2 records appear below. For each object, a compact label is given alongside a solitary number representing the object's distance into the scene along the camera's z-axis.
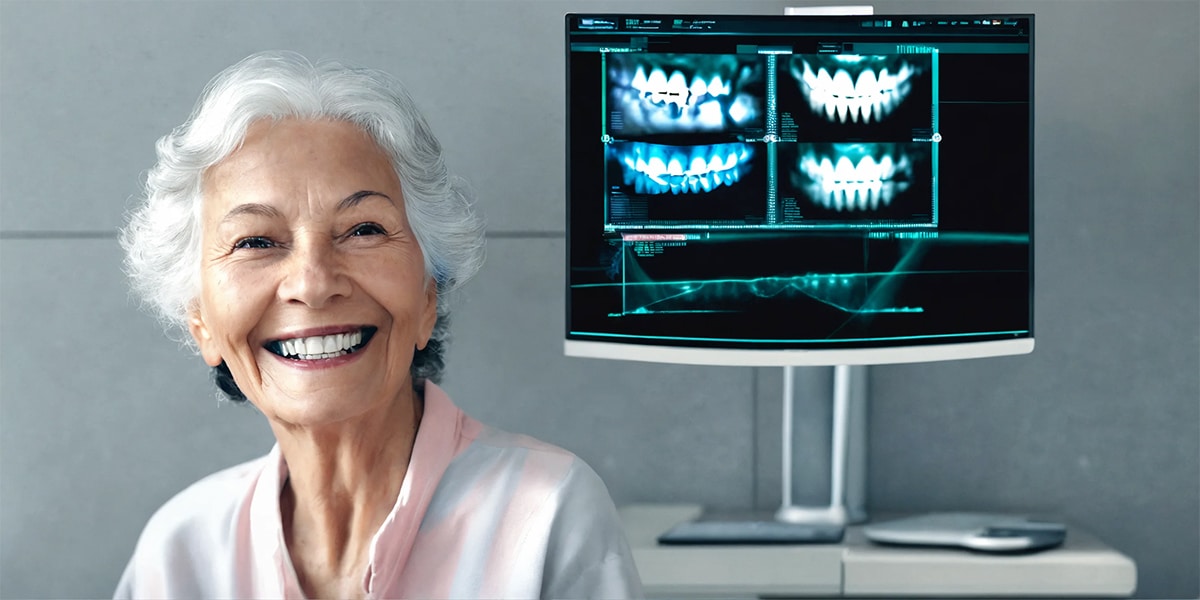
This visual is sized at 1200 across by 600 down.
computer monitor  1.84
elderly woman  1.45
